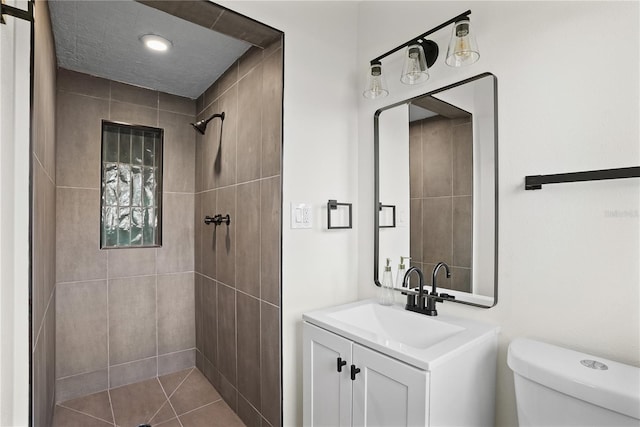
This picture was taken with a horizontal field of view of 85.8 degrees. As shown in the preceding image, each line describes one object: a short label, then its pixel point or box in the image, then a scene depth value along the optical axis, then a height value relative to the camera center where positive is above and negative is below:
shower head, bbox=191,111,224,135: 2.32 +0.62
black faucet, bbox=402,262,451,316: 1.49 -0.37
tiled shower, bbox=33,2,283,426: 1.72 -0.26
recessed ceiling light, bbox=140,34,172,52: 1.91 +0.97
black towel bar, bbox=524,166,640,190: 1.01 +0.12
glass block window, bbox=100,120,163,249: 2.48 +0.20
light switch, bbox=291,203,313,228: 1.67 -0.01
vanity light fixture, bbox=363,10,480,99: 1.31 +0.66
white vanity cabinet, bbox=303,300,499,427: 1.07 -0.55
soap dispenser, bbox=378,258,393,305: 1.70 -0.37
